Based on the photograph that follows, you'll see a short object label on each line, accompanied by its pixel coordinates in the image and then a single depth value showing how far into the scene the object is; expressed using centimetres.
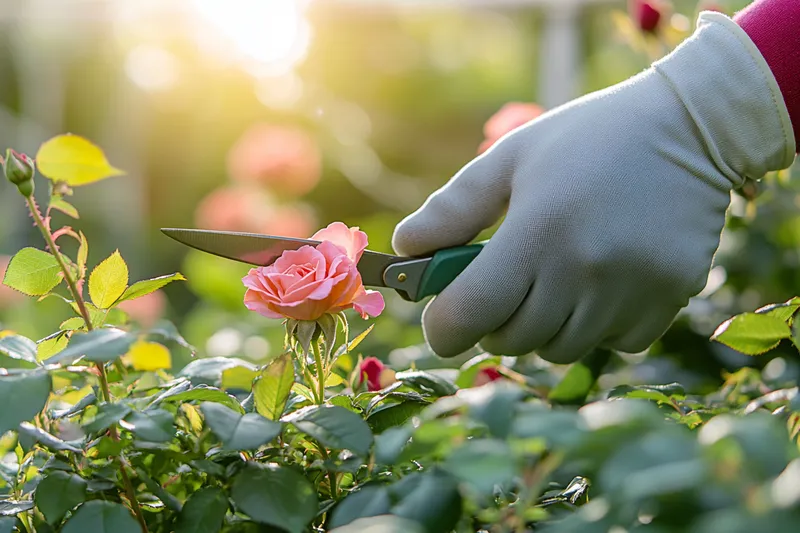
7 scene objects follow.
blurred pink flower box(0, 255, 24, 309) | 226
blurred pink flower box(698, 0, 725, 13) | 123
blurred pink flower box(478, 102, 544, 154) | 125
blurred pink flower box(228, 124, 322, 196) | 257
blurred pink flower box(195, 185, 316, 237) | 239
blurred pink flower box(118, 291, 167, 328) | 221
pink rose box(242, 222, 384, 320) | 62
